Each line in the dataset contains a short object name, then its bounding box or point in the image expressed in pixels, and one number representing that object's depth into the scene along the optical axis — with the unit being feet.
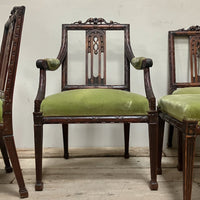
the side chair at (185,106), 3.14
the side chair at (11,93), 3.59
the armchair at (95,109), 3.81
